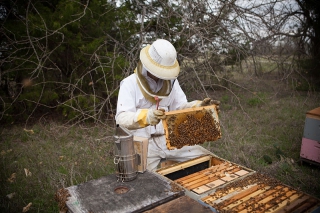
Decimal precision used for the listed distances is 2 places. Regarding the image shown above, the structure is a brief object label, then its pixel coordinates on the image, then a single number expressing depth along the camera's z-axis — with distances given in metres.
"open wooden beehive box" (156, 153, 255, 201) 1.78
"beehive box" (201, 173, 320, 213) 1.63
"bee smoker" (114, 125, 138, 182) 1.85
